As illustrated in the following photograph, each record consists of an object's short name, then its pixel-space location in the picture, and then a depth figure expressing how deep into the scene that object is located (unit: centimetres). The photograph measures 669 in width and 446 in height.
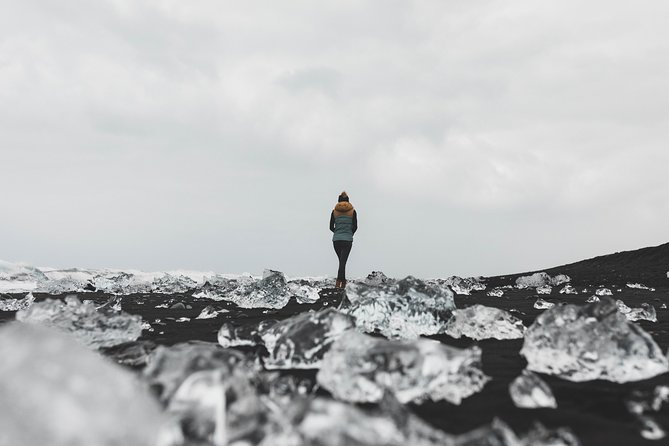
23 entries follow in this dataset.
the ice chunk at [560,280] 942
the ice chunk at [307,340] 183
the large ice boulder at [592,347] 161
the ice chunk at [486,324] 249
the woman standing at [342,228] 865
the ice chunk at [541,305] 408
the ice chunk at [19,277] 998
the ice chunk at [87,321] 221
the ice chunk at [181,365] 115
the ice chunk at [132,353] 181
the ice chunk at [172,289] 782
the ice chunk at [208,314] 360
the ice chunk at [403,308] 264
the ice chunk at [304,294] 546
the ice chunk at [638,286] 698
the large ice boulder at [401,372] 137
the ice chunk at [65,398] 89
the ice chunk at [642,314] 316
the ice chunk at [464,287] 711
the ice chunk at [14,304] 439
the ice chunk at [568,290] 637
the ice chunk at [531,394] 133
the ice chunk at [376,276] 1032
